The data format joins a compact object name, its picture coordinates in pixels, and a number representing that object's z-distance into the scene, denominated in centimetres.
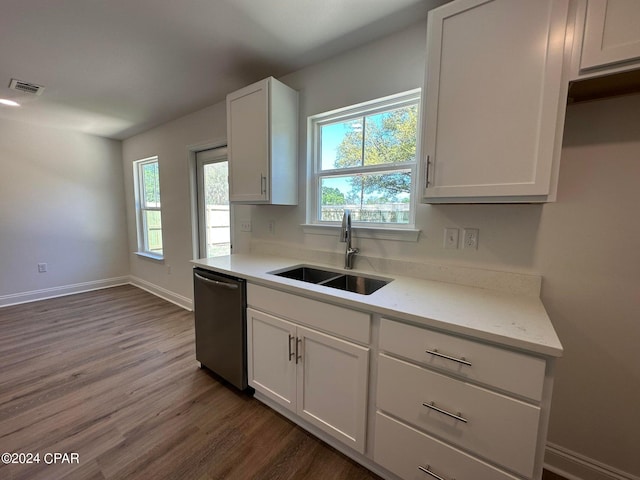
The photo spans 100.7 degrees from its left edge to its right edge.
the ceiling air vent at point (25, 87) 231
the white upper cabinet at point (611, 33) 92
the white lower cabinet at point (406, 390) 94
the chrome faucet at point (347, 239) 180
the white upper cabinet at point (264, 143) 198
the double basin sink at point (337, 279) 175
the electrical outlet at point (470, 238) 149
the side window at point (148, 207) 407
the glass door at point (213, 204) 307
